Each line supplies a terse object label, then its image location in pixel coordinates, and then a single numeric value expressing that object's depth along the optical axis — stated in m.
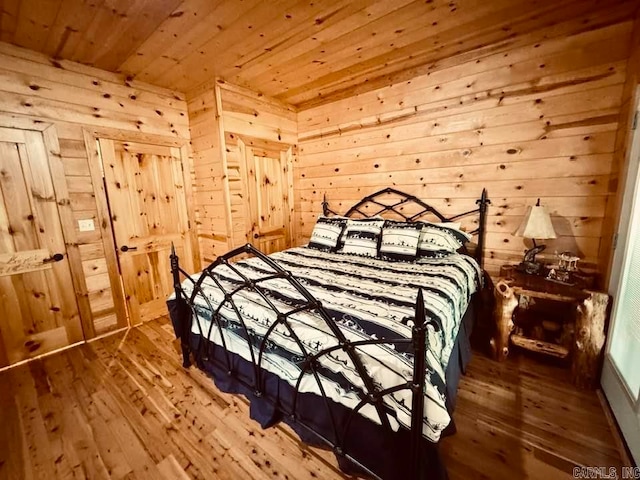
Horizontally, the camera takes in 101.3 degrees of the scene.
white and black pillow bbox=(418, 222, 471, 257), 2.28
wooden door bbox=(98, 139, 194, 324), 2.65
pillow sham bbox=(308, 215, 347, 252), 2.74
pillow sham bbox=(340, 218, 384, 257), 2.48
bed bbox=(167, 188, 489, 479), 1.01
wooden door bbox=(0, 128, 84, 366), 2.13
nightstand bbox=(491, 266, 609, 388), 1.72
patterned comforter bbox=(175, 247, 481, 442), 1.03
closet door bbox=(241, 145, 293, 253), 3.14
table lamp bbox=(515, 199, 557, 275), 1.94
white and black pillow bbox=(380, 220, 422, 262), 2.29
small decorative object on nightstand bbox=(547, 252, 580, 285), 1.93
